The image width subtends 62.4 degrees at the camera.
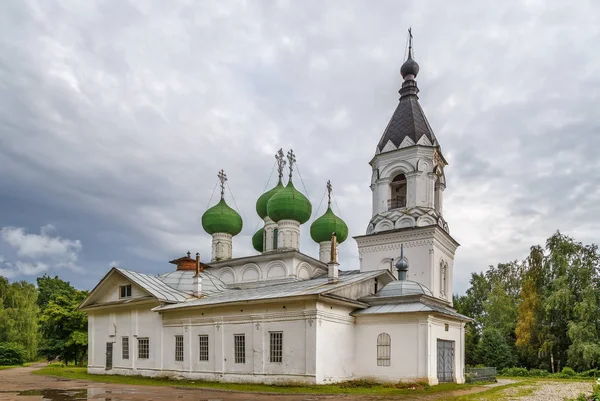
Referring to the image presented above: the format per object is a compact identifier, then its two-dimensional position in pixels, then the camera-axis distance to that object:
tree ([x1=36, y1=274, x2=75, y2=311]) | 58.28
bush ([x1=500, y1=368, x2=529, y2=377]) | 29.06
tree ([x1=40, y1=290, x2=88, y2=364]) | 32.22
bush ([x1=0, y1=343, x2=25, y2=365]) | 33.59
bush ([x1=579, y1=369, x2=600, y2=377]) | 26.42
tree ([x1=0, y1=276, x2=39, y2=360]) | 38.62
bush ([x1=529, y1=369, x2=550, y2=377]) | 28.28
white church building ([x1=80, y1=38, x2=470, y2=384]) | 18.16
